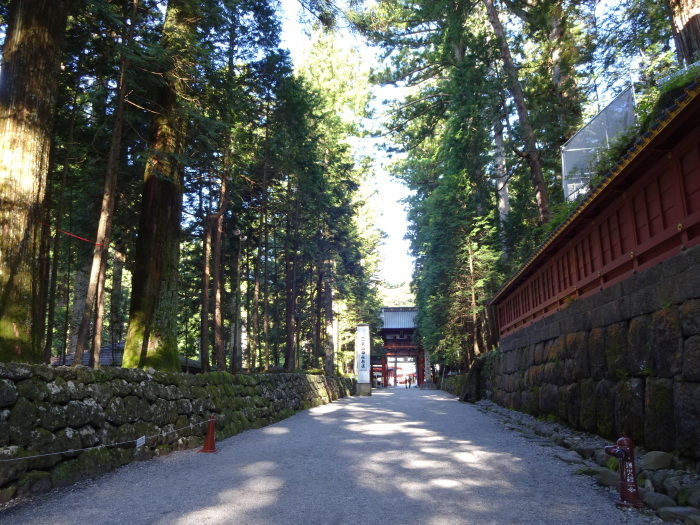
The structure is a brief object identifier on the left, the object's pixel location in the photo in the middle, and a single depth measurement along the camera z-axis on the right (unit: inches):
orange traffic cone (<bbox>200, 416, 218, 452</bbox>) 248.7
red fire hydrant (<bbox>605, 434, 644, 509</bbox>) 140.5
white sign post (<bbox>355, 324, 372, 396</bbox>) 846.5
